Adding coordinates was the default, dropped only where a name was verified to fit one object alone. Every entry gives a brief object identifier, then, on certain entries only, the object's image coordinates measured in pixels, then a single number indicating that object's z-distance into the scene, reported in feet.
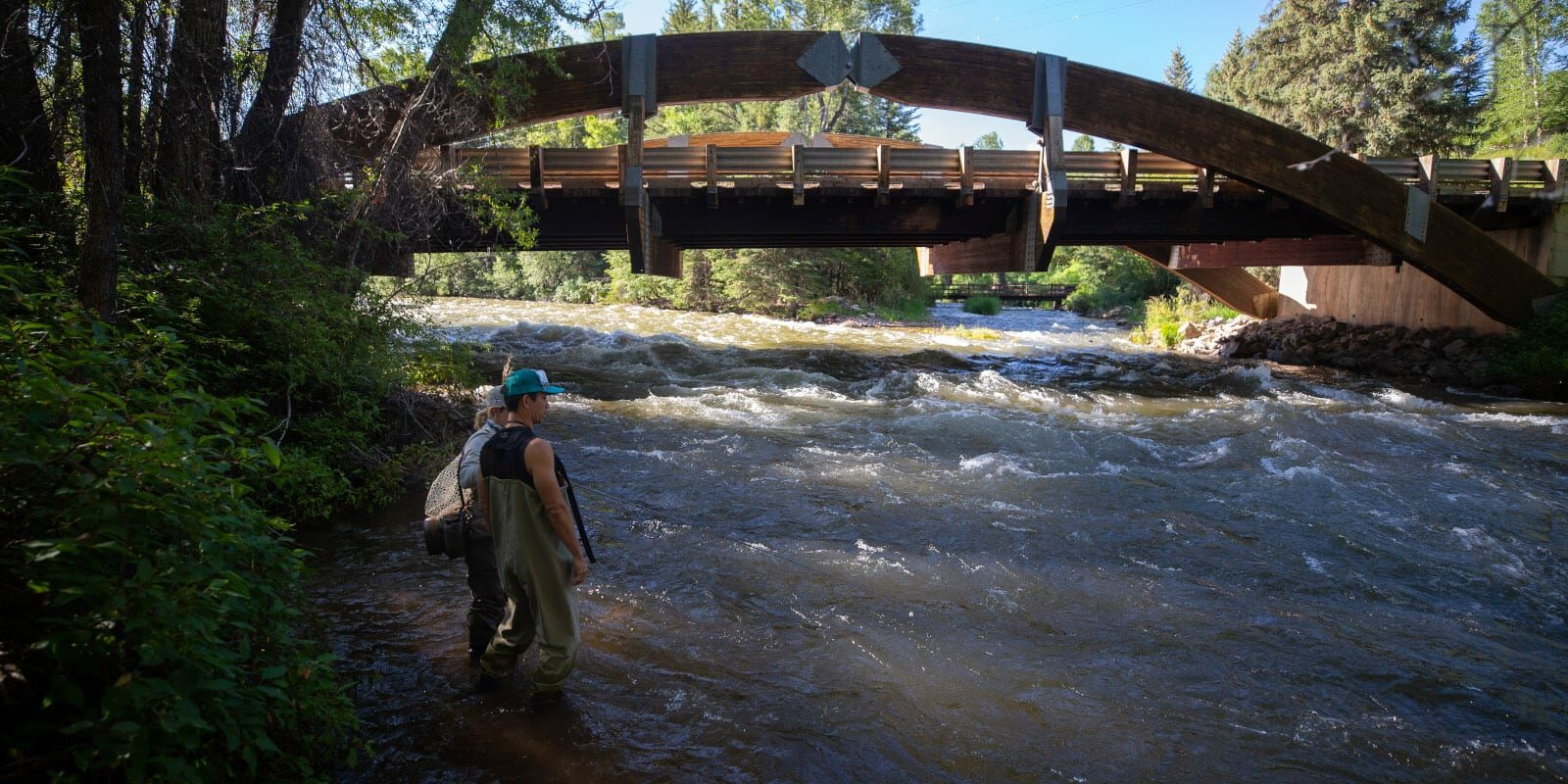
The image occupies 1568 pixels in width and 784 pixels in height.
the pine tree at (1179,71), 242.78
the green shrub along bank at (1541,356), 54.49
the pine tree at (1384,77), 97.66
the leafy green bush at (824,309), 109.76
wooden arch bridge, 50.67
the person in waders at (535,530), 14.15
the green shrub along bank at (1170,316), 88.58
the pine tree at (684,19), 178.70
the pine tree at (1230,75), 148.36
